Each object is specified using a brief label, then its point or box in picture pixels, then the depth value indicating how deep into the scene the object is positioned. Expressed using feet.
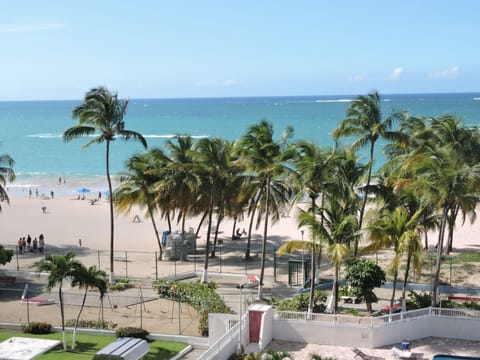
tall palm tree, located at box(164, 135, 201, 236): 117.91
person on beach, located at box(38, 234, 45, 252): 132.87
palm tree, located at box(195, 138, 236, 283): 104.73
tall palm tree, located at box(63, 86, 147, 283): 105.81
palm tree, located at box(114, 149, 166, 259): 125.68
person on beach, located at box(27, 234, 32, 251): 133.91
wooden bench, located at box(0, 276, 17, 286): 107.34
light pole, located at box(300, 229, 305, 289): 102.99
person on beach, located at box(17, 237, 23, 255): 131.23
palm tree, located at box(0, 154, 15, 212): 122.42
